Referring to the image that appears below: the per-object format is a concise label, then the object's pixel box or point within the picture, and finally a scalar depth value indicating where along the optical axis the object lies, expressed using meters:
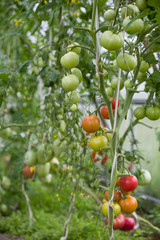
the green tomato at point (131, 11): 0.79
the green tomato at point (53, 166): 1.82
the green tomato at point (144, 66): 0.90
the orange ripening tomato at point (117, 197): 0.91
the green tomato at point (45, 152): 1.44
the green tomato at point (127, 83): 0.86
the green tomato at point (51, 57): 1.36
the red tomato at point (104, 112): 1.05
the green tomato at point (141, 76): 0.99
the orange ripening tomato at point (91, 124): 0.87
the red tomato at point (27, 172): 1.89
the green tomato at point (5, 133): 1.92
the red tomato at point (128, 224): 1.38
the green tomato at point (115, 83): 0.98
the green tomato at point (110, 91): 1.10
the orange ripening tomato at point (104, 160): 1.42
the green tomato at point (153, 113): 0.97
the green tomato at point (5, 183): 2.12
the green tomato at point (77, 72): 0.92
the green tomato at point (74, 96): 0.97
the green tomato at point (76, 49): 0.91
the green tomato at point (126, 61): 0.81
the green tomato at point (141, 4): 0.82
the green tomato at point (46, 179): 1.99
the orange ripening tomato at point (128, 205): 0.86
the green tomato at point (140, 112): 1.01
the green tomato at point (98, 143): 0.88
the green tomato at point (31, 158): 1.61
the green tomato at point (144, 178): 1.19
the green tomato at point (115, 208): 0.84
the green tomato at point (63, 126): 1.30
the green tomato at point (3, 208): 2.08
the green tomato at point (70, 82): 0.84
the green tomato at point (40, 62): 1.37
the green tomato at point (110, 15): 0.87
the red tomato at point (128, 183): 0.84
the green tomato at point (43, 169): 1.68
